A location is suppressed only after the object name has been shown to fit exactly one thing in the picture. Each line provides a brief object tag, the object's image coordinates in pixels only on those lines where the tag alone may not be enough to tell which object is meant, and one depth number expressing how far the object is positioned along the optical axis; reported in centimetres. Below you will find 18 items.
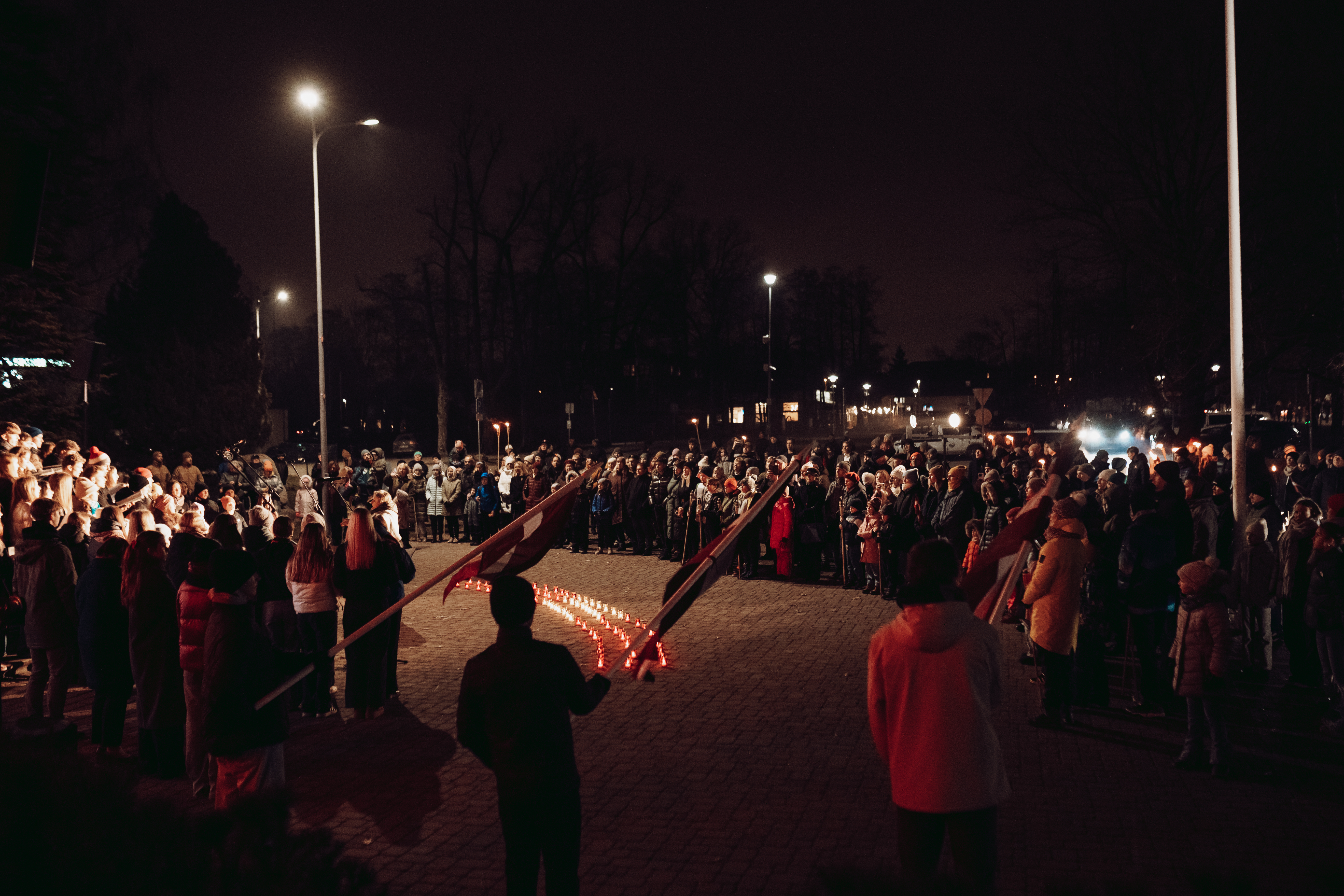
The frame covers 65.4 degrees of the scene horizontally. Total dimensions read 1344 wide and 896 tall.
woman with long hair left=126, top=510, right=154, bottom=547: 875
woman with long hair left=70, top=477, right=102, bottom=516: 1209
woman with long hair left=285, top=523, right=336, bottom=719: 899
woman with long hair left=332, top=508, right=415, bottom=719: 890
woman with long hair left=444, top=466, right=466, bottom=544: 2284
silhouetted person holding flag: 417
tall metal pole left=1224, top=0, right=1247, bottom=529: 1159
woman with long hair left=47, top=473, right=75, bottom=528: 1334
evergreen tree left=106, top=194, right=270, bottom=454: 3048
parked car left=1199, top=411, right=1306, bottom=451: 2920
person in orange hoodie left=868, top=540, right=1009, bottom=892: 402
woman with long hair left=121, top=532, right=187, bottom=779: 731
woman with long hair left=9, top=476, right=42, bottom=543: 1128
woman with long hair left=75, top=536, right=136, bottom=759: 777
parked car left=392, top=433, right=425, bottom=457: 6234
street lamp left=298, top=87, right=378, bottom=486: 2431
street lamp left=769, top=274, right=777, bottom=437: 5269
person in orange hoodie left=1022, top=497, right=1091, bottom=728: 812
